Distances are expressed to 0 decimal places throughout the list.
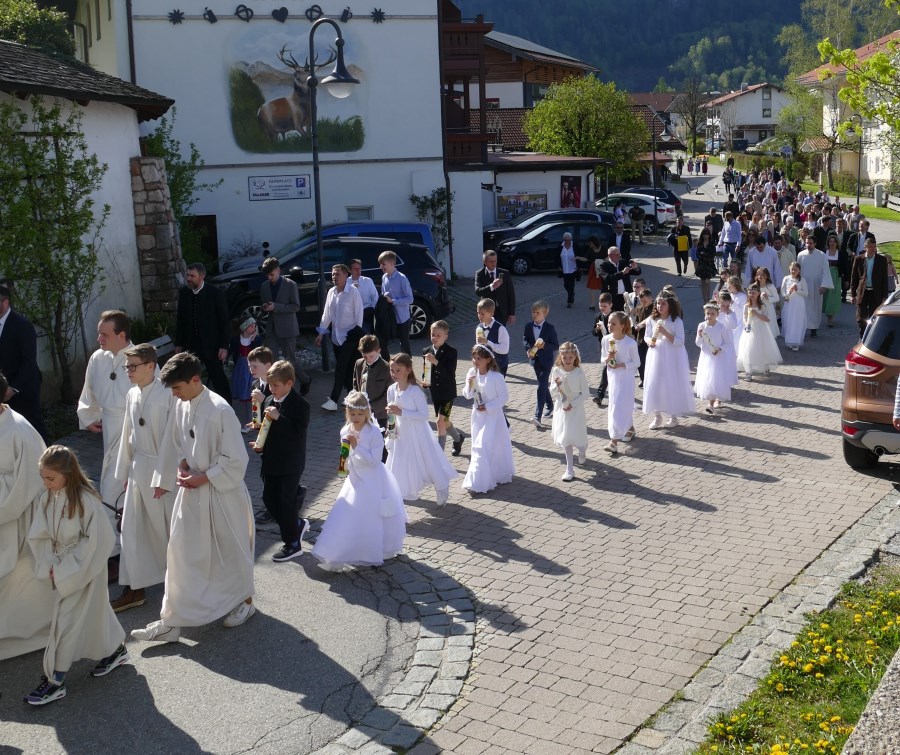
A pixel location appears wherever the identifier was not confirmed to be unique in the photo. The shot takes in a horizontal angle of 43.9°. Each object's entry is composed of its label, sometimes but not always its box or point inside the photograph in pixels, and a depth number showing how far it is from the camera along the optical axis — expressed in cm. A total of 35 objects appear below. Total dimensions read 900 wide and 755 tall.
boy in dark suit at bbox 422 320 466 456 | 1159
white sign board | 2588
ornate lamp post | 1544
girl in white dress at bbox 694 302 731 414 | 1432
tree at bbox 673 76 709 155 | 9300
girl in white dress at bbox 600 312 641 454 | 1235
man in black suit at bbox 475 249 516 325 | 1598
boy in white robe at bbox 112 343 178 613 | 787
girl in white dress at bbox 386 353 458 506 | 1028
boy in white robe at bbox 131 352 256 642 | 736
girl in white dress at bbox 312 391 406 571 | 860
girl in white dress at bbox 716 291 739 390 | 1451
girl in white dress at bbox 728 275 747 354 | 1647
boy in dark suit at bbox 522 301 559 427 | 1368
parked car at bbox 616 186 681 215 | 4381
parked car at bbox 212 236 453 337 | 1884
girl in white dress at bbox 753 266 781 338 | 1711
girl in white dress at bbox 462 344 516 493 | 1090
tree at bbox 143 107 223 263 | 2256
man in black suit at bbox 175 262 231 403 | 1362
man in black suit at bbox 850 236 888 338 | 1841
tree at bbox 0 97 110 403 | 1327
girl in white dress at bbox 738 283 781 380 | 1625
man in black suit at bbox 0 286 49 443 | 991
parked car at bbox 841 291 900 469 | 1086
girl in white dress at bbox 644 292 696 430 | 1335
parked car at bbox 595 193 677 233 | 4094
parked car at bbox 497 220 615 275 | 2995
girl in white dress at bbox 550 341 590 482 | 1139
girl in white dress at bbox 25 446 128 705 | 658
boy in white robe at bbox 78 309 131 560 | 909
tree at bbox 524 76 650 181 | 4075
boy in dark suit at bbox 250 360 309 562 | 854
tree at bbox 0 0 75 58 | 2402
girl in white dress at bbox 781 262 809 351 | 1822
